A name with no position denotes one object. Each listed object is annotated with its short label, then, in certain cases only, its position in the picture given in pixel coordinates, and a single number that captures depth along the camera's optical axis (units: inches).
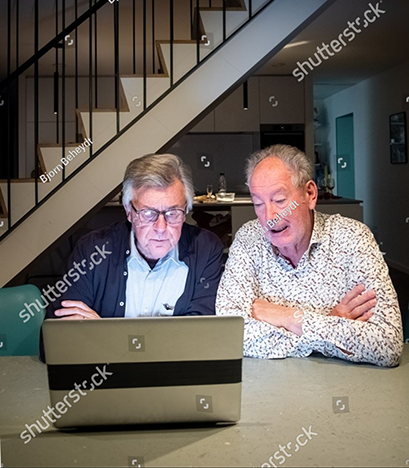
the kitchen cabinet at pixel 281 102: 330.6
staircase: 159.8
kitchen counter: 232.1
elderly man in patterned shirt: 70.0
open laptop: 47.6
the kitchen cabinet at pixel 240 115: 328.5
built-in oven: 330.3
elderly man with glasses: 79.3
